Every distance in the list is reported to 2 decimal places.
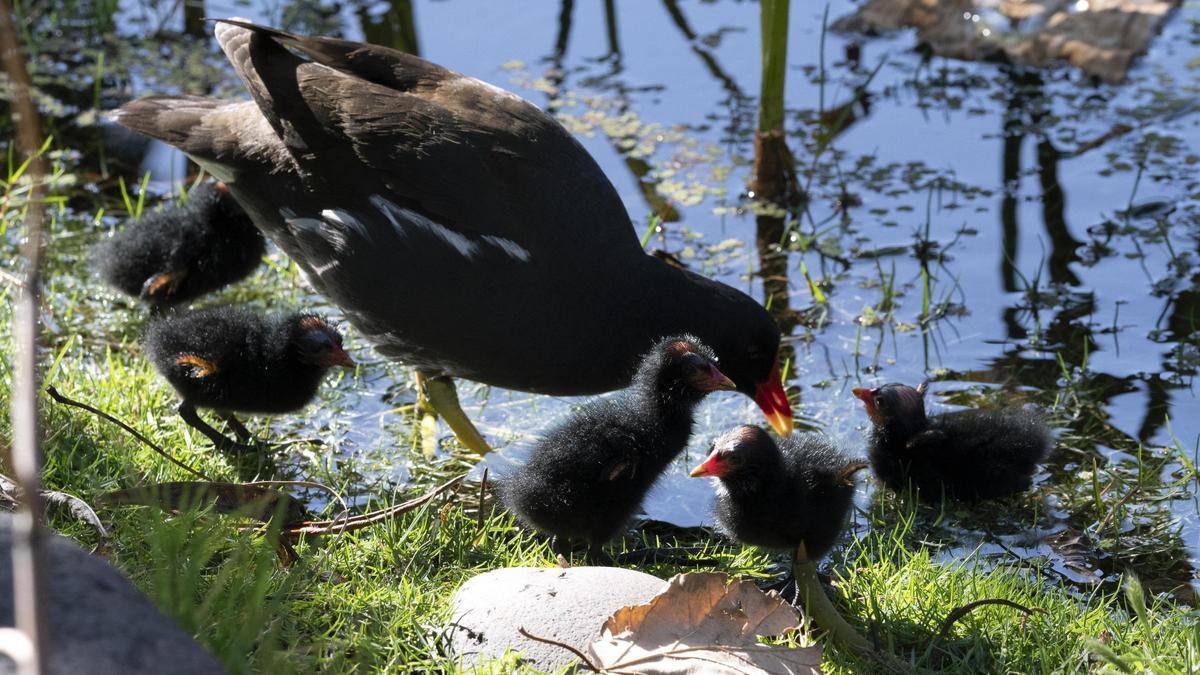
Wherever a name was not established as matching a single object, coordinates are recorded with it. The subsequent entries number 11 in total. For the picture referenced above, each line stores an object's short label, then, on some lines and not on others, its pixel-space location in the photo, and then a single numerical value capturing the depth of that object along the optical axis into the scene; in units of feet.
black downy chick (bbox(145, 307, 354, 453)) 25.07
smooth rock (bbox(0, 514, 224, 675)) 11.73
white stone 18.71
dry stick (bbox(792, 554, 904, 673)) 19.66
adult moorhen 25.48
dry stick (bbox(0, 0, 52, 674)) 8.61
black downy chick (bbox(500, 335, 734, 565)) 21.77
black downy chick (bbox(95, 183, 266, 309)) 30.42
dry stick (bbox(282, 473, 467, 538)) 22.04
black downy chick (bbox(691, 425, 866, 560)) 20.88
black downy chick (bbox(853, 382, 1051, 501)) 24.50
